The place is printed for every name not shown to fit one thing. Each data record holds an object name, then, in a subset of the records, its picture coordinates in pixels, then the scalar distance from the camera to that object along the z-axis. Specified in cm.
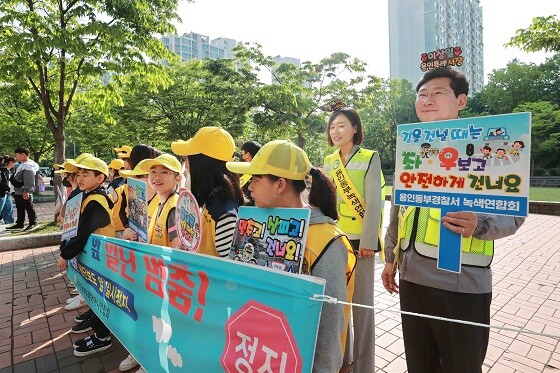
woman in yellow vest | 243
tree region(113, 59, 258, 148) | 1545
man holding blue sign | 153
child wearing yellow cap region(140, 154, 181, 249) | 259
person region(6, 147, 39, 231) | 859
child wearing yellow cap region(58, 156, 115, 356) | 300
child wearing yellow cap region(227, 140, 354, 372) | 140
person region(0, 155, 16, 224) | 915
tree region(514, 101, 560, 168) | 2658
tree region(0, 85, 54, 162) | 1481
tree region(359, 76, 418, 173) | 3416
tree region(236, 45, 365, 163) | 1514
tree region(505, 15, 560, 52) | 855
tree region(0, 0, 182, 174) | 701
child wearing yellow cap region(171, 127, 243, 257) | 218
